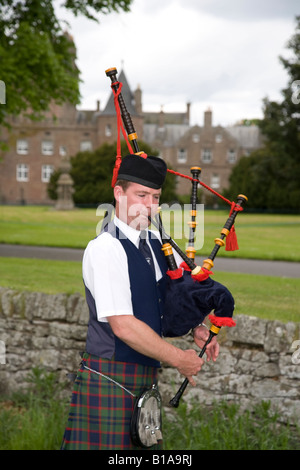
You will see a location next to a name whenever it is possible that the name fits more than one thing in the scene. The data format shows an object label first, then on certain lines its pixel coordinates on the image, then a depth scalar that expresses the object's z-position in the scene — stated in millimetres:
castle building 56406
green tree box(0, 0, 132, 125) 13547
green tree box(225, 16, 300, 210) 30828
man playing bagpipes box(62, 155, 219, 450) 2443
